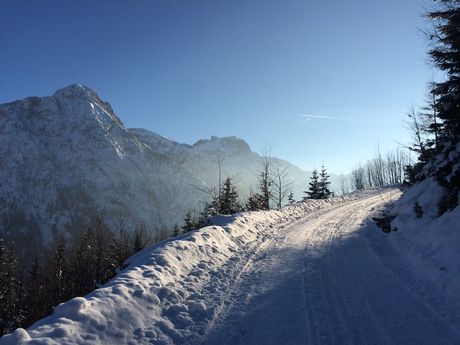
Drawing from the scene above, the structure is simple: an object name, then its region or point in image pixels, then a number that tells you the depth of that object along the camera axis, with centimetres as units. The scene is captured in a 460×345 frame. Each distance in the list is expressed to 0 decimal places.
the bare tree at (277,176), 4521
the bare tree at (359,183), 8623
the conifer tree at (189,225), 3065
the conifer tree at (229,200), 2938
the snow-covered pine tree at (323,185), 4568
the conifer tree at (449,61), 1194
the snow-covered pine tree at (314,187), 4516
